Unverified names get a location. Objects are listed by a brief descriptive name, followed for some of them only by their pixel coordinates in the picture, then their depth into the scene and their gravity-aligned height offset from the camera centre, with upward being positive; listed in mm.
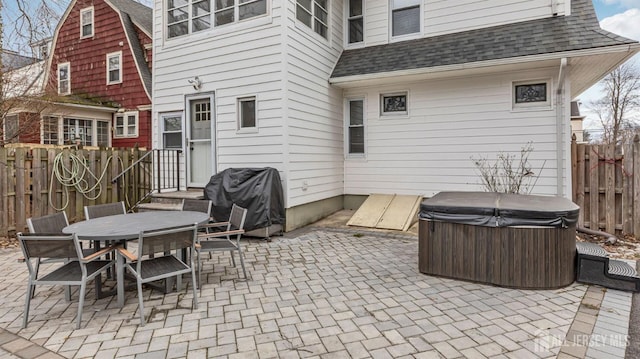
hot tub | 3688 -766
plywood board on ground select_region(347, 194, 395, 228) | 7188 -818
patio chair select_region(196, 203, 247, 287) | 3984 -808
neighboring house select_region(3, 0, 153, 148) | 13258 +4196
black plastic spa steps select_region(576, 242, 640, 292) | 3725 -1134
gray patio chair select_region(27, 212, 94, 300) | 3312 -515
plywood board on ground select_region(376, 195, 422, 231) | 6939 -845
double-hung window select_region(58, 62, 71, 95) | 14745 +4357
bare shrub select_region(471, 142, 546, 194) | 6930 +33
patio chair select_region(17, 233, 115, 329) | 2828 -679
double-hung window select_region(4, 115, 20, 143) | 8220 +1348
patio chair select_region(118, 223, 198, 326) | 3041 -735
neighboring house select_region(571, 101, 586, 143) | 23750 +3864
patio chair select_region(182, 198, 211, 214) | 4771 -441
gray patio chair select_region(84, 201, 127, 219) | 4267 -460
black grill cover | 6094 -364
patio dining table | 3193 -538
